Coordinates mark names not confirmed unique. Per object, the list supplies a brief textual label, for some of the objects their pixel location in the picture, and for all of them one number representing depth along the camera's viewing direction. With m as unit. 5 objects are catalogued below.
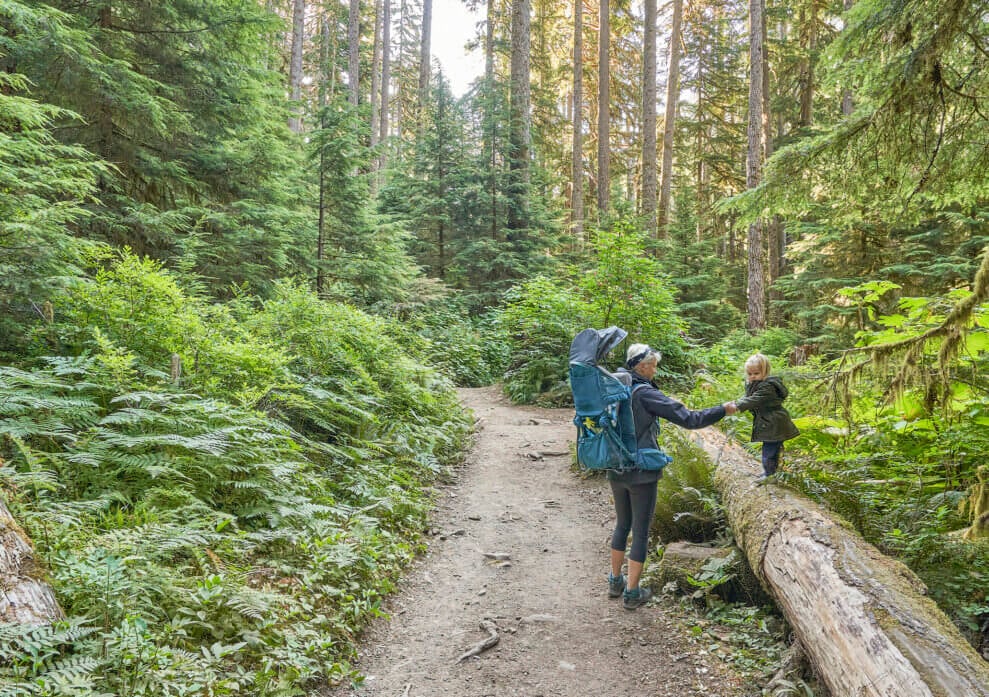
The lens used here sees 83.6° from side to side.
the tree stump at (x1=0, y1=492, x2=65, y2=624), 2.75
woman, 4.70
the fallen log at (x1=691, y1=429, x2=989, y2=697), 2.59
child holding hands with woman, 4.71
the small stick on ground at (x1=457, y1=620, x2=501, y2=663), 4.22
